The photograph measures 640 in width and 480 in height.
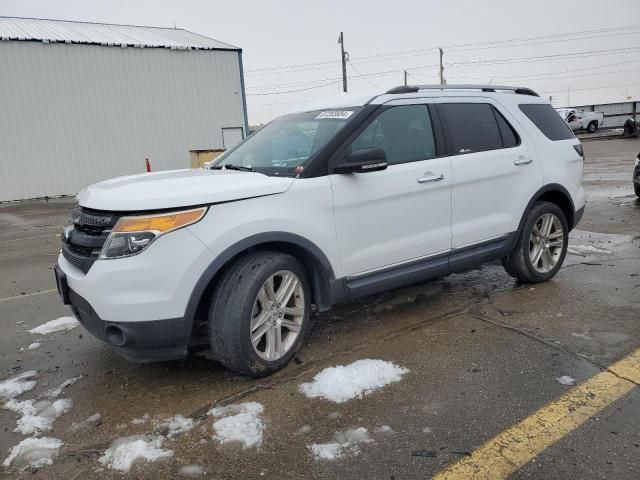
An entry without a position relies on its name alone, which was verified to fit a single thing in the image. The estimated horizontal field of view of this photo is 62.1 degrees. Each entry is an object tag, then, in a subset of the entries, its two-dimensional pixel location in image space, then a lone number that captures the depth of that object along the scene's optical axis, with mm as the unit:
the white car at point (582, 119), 34281
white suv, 2947
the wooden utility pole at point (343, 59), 35125
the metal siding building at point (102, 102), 17828
